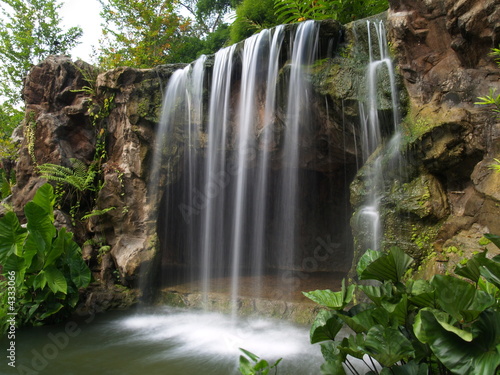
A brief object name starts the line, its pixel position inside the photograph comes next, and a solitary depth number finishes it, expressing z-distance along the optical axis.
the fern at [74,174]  8.17
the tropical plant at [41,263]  5.78
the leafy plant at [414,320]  2.15
